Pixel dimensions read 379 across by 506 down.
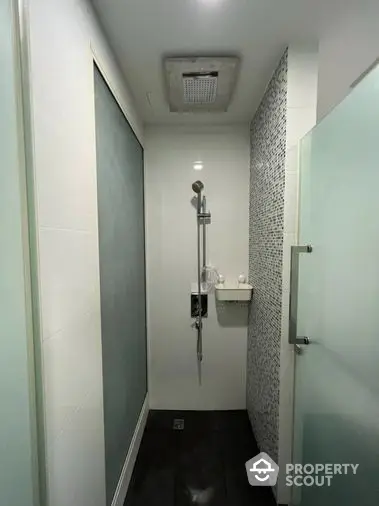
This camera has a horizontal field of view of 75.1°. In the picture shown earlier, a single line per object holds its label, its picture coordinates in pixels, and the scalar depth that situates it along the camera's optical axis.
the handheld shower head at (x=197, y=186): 1.99
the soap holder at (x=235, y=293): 1.96
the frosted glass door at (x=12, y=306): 0.53
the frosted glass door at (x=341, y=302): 0.85
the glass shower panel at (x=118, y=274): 1.16
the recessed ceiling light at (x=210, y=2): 0.99
